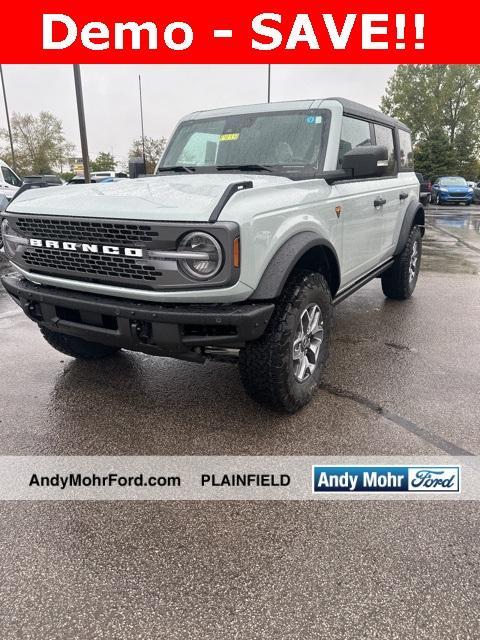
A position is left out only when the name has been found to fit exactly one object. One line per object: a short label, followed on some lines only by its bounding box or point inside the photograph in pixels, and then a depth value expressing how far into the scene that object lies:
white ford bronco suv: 2.53
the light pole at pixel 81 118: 10.84
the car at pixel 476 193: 27.31
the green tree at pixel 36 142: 47.25
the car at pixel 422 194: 6.36
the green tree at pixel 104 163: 60.94
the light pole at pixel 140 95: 41.71
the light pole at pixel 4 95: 34.34
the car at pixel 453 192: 25.86
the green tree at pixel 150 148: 45.53
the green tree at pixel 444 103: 41.84
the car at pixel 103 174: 37.28
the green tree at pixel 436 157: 38.44
